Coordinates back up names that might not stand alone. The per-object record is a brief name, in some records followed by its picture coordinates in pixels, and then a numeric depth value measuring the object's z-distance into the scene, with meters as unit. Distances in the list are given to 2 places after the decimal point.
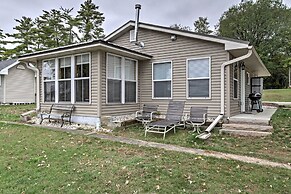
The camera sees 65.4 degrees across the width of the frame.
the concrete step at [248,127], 6.86
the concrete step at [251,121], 7.12
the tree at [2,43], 29.50
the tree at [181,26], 37.94
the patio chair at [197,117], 7.52
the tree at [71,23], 29.36
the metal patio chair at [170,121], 7.14
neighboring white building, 19.59
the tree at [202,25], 37.83
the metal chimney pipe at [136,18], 9.61
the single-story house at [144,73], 8.05
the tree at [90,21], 30.17
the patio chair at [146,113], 8.73
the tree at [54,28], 28.14
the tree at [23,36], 28.59
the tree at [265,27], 30.45
